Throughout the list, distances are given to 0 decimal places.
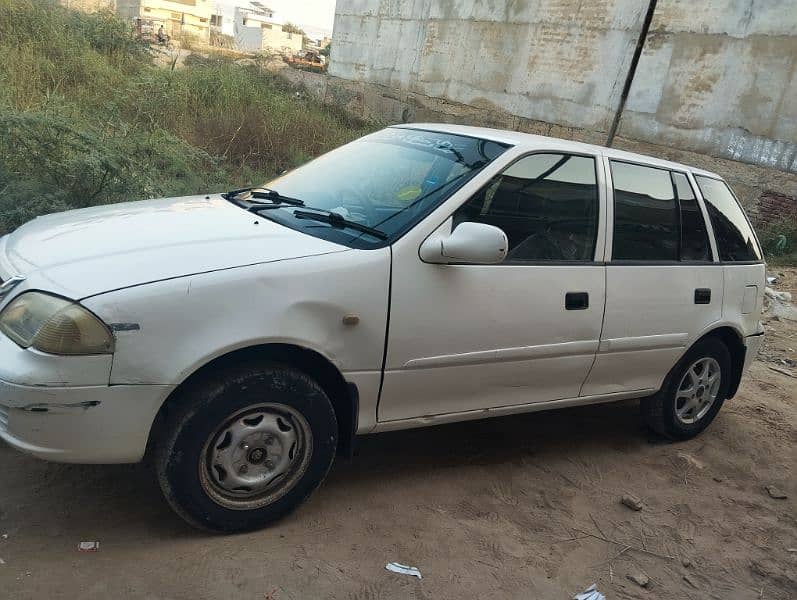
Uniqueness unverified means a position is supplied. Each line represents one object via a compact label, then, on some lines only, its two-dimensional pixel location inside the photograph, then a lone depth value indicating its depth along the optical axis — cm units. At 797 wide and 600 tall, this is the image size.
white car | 261
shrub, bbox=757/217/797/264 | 1024
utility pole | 1166
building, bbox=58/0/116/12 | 1840
